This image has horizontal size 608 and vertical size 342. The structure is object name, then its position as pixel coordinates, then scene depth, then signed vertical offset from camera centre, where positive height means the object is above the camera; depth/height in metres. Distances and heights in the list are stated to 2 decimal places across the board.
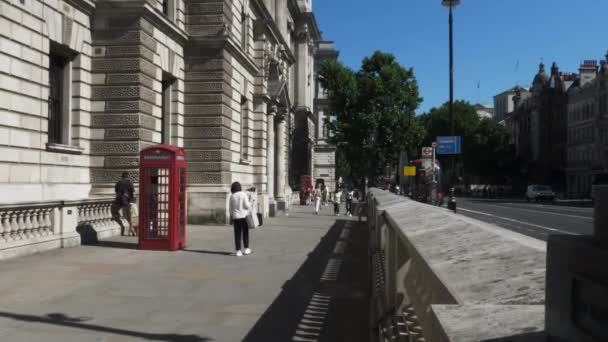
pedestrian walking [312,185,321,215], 31.91 -0.99
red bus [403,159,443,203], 28.48 -0.43
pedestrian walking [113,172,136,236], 15.62 -0.53
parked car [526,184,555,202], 59.28 -1.21
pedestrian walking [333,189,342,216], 31.51 -1.12
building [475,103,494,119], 158.56 +19.26
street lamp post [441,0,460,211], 28.11 +5.79
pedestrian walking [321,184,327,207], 49.89 -1.37
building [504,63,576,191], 84.06 +7.68
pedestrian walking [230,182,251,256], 12.61 -0.66
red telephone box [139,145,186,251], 13.36 -0.47
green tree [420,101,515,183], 86.81 +6.42
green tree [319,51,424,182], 58.50 +7.48
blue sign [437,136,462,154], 29.60 +2.02
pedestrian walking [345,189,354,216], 31.54 -1.39
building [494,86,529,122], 114.60 +16.55
